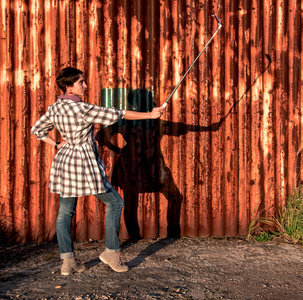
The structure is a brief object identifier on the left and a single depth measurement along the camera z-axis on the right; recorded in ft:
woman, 10.51
